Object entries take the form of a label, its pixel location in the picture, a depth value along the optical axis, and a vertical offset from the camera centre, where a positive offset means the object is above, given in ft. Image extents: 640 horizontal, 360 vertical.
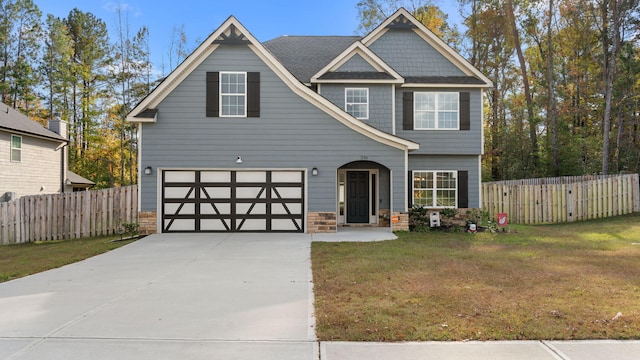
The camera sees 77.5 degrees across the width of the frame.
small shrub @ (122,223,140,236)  40.98 -4.54
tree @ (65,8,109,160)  96.78 +28.00
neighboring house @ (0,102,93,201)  56.59 +4.41
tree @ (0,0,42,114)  86.79 +30.37
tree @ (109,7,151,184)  86.58 +25.50
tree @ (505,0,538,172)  78.07 +19.84
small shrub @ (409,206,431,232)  45.80 -3.95
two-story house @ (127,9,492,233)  42.65 +4.05
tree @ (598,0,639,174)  62.28 +25.35
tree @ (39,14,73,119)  91.56 +27.89
